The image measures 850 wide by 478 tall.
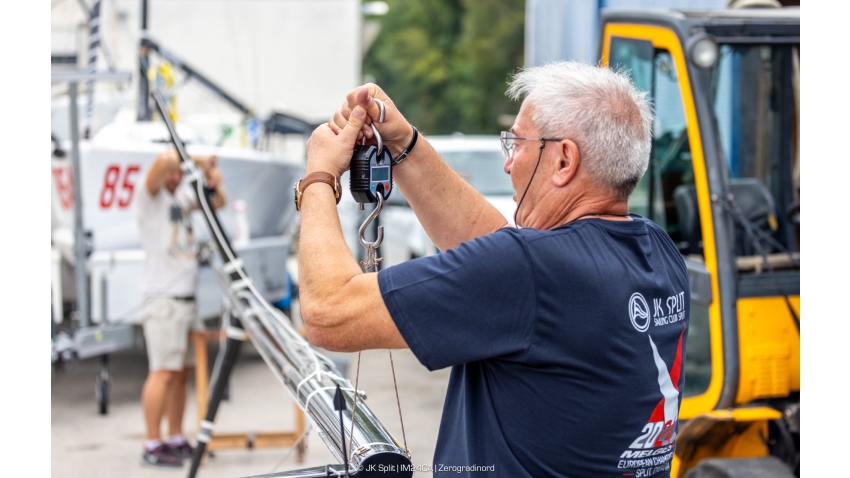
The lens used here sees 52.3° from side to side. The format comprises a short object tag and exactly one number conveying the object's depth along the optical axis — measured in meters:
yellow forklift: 3.67
